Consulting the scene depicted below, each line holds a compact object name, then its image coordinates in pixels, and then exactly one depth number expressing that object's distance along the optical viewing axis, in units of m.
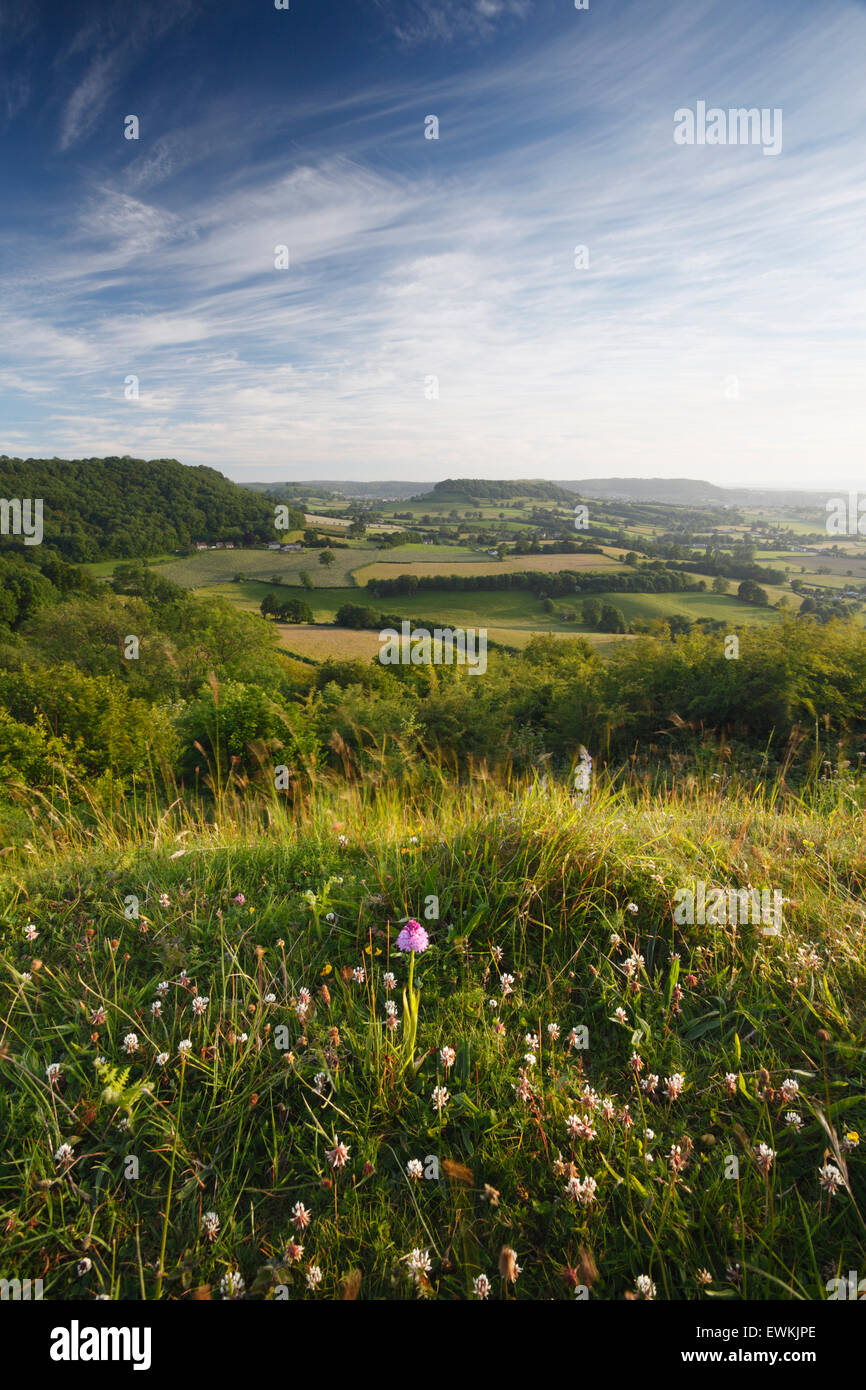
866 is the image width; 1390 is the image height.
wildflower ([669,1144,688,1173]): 0.72
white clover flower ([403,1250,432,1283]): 0.67
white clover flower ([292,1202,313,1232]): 0.69
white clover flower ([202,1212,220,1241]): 0.71
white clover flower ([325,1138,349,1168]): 0.74
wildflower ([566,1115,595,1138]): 0.76
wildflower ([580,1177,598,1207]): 0.71
